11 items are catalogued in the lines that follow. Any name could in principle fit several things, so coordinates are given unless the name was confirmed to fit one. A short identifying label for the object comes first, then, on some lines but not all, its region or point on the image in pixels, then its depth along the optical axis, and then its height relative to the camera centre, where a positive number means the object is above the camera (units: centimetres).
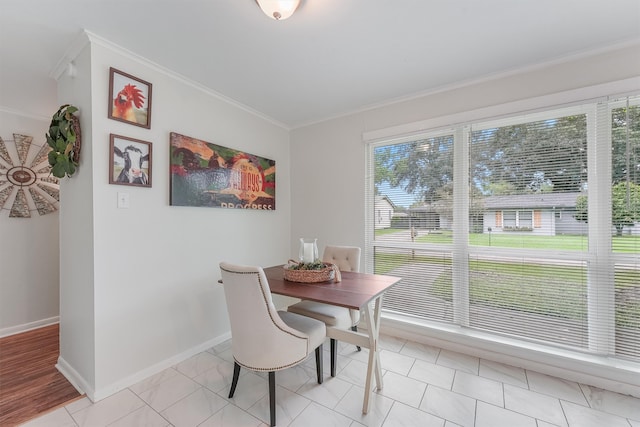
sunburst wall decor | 281 +38
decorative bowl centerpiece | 192 -42
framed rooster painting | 189 +87
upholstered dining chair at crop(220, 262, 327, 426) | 151 -69
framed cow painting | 189 +40
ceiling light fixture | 145 +114
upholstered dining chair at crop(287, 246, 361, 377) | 208 -77
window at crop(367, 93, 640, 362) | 193 -11
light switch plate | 193 +11
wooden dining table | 155 -49
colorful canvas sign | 230 +38
